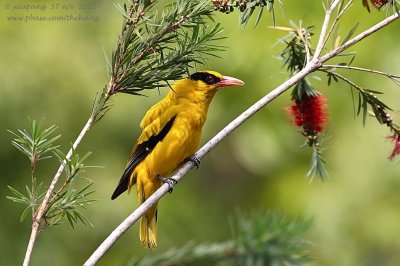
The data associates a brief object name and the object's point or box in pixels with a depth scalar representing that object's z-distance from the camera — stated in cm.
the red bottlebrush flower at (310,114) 535
